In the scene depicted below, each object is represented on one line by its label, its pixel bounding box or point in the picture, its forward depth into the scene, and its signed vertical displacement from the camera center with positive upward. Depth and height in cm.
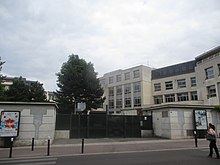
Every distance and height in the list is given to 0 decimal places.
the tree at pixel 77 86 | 3575 +514
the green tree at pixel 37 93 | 4303 +483
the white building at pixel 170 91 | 2329 +615
